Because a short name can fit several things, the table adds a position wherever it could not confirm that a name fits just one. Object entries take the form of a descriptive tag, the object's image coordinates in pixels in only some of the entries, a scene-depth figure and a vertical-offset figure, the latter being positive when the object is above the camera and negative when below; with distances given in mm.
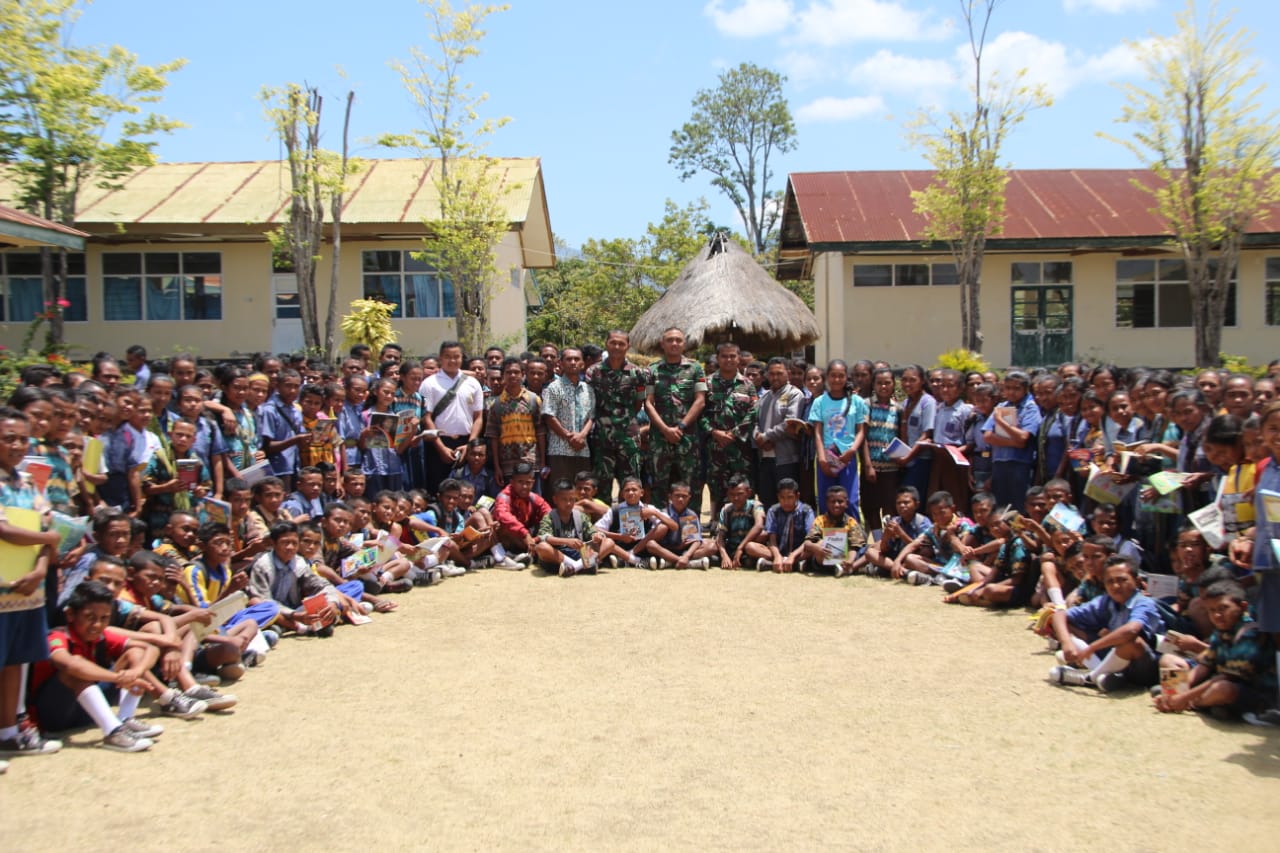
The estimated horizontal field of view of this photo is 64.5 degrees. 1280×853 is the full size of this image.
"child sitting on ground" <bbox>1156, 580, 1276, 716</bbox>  4664 -1305
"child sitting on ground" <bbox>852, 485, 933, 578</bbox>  8055 -1192
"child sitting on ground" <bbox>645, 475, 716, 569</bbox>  8453 -1305
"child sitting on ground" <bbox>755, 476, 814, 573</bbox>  8305 -1164
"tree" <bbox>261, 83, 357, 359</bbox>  16922 +3431
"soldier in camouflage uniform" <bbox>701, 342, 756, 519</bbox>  8953 -300
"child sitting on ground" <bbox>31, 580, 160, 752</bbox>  4465 -1284
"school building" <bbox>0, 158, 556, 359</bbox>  18469 +2448
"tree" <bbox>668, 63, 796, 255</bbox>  41250 +10585
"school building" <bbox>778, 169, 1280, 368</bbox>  19922 +1655
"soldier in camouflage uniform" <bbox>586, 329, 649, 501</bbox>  9008 -189
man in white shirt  8922 -152
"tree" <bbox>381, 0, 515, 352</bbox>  17734 +3076
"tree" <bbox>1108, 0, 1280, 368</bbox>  16000 +3397
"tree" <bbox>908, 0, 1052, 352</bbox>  17719 +3274
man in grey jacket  8703 -385
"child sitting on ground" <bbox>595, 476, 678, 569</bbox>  8484 -1147
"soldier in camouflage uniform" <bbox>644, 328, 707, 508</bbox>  8906 -225
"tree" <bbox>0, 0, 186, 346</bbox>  15164 +4369
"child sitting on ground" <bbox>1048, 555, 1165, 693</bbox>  5094 -1330
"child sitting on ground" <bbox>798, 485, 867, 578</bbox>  8125 -1223
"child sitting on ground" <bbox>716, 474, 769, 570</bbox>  8453 -1186
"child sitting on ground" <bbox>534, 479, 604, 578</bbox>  8211 -1221
